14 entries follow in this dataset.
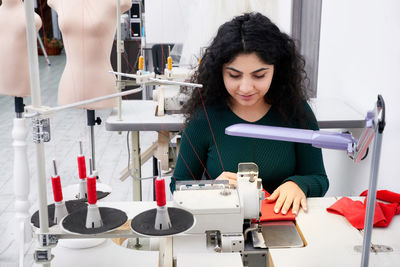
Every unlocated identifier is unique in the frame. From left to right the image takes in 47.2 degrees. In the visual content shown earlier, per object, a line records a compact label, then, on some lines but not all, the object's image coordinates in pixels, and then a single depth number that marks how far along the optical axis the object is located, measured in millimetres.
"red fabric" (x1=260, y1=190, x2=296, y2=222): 1294
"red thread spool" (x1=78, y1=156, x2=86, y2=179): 997
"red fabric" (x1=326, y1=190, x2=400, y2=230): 1290
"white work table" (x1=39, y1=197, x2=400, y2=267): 1103
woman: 1521
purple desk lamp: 743
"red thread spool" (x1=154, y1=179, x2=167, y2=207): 876
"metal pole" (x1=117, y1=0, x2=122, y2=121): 2320
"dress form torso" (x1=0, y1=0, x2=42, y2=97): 2547
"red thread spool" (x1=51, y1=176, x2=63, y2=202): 959
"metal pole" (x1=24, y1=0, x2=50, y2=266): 867
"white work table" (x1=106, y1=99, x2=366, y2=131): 2314
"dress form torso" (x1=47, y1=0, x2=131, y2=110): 2465
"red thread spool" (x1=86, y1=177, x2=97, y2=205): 901
